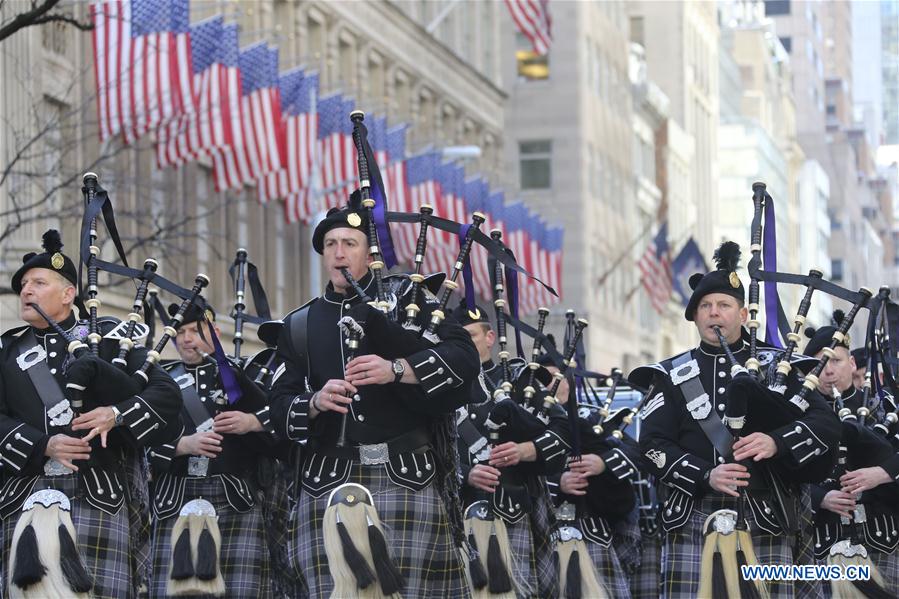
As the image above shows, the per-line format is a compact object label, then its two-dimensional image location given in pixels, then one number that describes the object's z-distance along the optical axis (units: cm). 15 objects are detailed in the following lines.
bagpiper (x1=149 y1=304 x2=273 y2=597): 1118
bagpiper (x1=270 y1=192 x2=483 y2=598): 892
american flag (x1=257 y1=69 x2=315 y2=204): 3088
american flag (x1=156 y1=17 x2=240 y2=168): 2781
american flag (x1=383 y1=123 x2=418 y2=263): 3428
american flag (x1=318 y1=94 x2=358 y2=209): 3166
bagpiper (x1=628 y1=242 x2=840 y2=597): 1013
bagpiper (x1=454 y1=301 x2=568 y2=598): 1177
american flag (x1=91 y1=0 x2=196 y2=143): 2527
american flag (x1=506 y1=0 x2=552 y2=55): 4269
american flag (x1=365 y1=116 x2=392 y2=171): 3459
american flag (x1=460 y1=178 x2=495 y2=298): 3819
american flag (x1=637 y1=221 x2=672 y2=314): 5069
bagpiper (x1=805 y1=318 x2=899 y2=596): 1188
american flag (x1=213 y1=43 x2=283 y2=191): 2927
